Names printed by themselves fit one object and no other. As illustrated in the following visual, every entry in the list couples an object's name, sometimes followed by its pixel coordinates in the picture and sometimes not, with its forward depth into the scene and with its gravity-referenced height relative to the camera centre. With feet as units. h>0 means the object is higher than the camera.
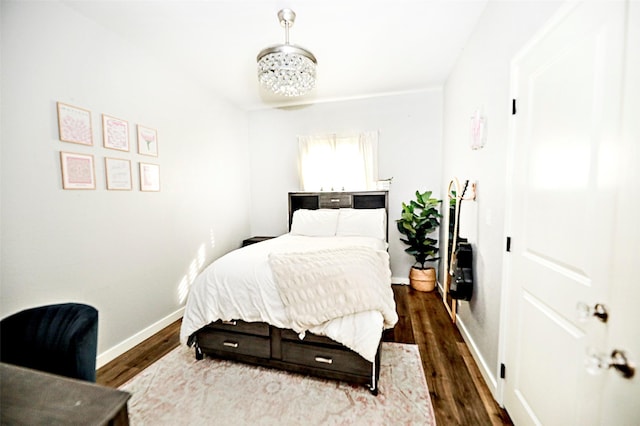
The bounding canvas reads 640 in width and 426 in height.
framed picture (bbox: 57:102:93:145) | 5.89 +1.79
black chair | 2.79 -1.64
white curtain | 12.25 +1.78
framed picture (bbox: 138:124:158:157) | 7.81 +1.82
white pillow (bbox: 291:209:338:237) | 10.80 -1.15
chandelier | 6.14 +3.32
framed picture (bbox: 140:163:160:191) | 7.87 +0.67
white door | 2.70 -0.17
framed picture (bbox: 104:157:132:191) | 6.88 +0.70
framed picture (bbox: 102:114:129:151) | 6.79 +1.83
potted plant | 11.12 -1.65
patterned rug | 4.85 -4.30
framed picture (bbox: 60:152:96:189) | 5.93 +0.67
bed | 5.41 -2.62
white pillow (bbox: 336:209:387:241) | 10.37 -1.15
